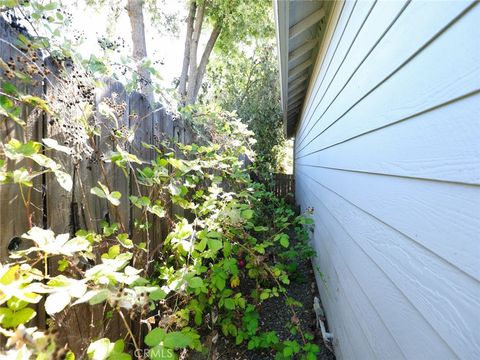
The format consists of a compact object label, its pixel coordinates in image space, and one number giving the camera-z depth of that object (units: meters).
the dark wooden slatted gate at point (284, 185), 9.41
